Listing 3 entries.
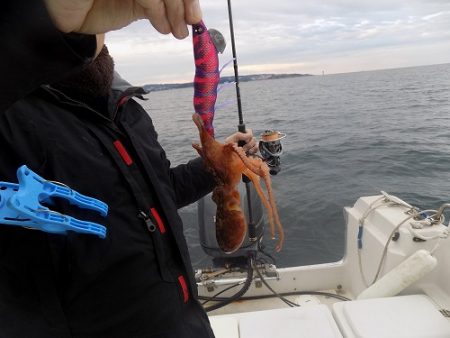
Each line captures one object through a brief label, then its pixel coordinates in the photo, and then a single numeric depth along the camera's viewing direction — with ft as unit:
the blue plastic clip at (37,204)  1.07
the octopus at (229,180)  1.24
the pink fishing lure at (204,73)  1.27
